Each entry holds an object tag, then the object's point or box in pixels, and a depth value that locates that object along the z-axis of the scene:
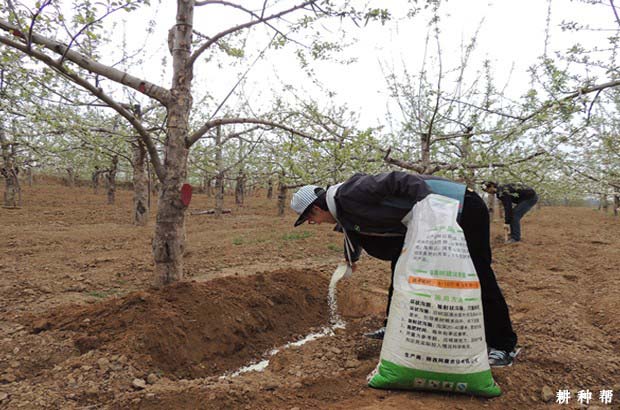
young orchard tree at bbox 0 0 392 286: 3.51
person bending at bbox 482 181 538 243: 7.86
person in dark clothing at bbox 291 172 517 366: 2.54
